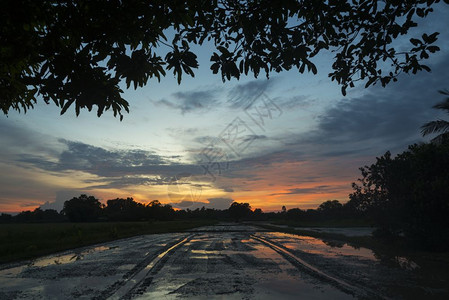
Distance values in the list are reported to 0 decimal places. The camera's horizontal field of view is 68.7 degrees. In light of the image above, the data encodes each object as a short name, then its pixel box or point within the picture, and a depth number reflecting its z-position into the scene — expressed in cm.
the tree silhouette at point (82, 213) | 11625
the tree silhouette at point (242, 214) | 19812
